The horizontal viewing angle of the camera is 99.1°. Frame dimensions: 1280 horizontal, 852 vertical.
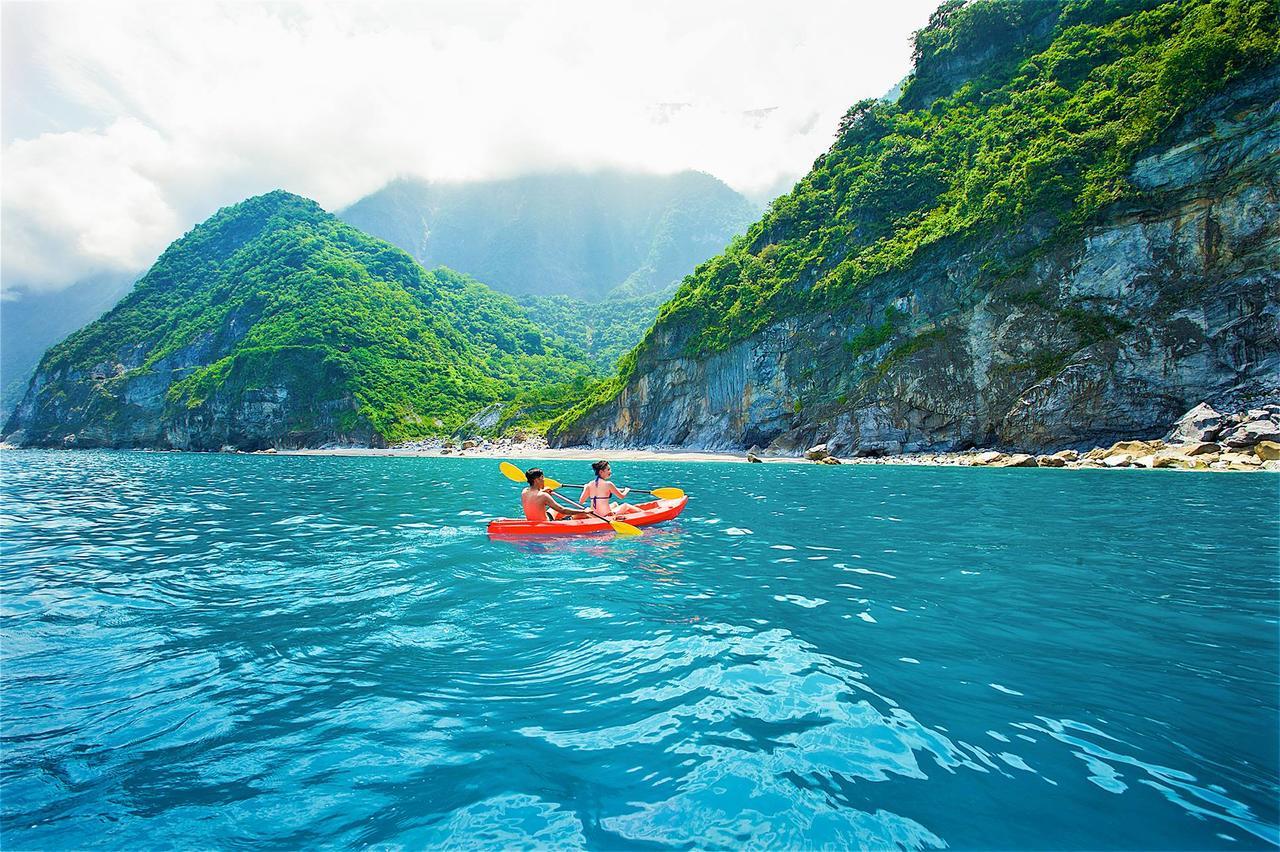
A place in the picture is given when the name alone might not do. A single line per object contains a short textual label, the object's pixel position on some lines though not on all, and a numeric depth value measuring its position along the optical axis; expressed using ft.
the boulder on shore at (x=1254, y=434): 83.87
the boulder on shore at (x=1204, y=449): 87.15
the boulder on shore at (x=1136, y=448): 94.58
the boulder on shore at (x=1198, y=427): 91.61
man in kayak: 37.93
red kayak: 37.11
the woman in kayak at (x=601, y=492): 40.60
